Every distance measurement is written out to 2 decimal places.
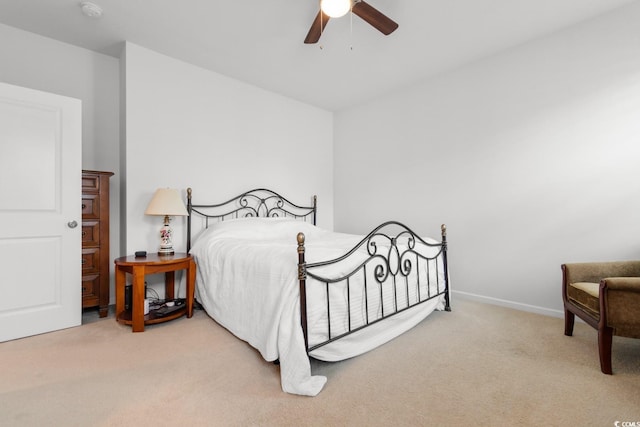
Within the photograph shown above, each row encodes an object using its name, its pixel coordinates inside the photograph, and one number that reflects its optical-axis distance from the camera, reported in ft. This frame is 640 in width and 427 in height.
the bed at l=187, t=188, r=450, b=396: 5.53
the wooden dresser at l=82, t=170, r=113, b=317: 8.79
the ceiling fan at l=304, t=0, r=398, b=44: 6.18
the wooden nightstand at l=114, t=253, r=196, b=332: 7.86
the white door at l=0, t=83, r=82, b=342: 7.48
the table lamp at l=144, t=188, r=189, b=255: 8.95
